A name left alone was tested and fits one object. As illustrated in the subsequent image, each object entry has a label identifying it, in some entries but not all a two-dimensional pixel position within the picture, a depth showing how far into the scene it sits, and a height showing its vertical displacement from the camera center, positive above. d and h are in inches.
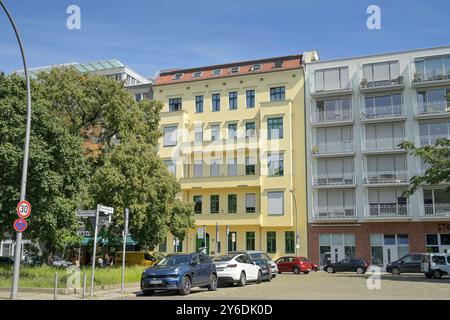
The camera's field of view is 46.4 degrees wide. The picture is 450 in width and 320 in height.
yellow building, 2054.6 +352.8
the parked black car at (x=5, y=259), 1879.6 -72.0
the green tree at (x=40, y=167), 863.1 +121.0
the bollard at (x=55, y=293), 694.5 -71.6
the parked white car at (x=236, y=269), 942.4 -52.2
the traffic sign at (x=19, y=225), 659.4 +17.5
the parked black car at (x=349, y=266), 1612.9 -79.5
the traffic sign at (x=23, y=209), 649.0 +36.8
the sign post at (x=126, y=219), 826.8 +31.9
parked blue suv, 759.7 -51.4
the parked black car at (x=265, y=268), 1104.5 -59.0
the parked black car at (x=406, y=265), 1531.7 -70.5
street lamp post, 658.2 +97.9
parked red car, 1592.0 -74.7
